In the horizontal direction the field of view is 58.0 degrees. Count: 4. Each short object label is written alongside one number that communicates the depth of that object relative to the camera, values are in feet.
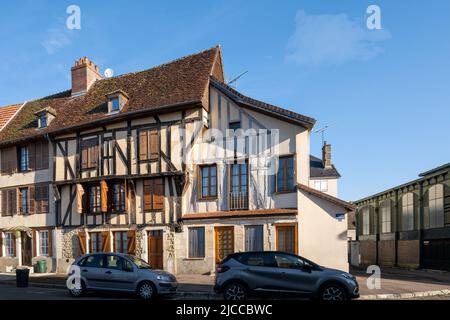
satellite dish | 79.05
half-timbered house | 54.90
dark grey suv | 33.42
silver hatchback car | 37.76
